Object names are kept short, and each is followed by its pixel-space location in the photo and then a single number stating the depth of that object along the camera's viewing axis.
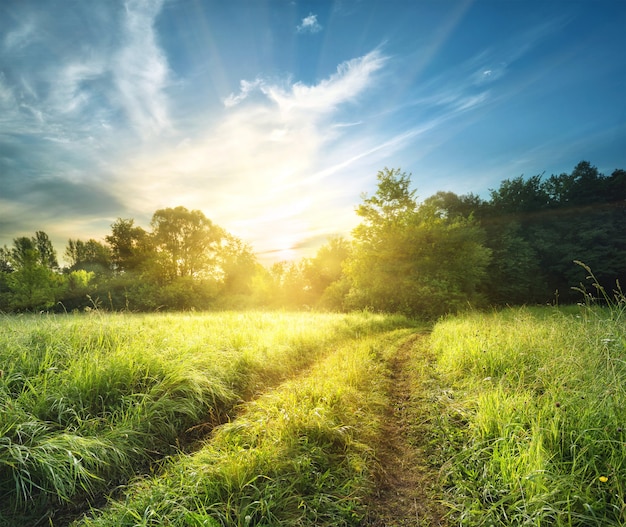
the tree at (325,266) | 35.84
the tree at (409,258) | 18.69
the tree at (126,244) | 32.38
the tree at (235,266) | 35.94
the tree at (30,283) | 20.66
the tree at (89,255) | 32.02
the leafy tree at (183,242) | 32.50
